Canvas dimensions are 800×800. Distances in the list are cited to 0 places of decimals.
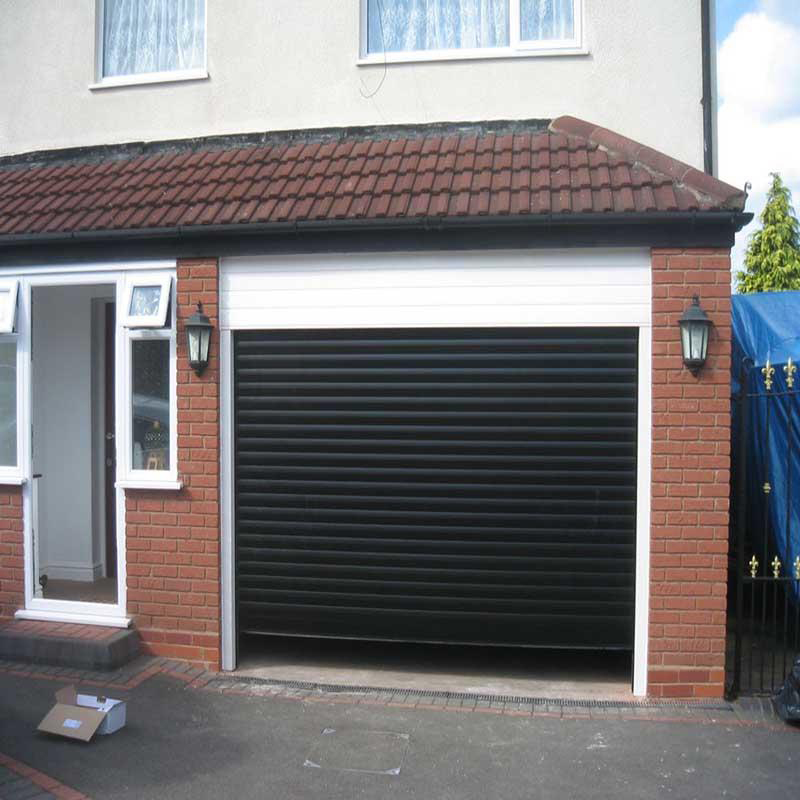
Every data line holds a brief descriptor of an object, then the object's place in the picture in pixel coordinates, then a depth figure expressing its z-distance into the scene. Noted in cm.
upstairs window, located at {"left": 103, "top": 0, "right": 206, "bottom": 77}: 745
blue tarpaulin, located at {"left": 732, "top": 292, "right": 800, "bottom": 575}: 674
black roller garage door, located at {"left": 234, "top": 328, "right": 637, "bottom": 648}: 582
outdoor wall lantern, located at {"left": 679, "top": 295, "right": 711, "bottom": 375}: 543
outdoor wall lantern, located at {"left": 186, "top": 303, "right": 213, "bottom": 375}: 603
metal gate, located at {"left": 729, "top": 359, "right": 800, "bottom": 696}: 562
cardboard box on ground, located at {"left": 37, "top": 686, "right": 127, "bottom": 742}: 499
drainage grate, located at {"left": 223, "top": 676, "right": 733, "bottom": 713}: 558
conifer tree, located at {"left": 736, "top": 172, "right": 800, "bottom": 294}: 1966
